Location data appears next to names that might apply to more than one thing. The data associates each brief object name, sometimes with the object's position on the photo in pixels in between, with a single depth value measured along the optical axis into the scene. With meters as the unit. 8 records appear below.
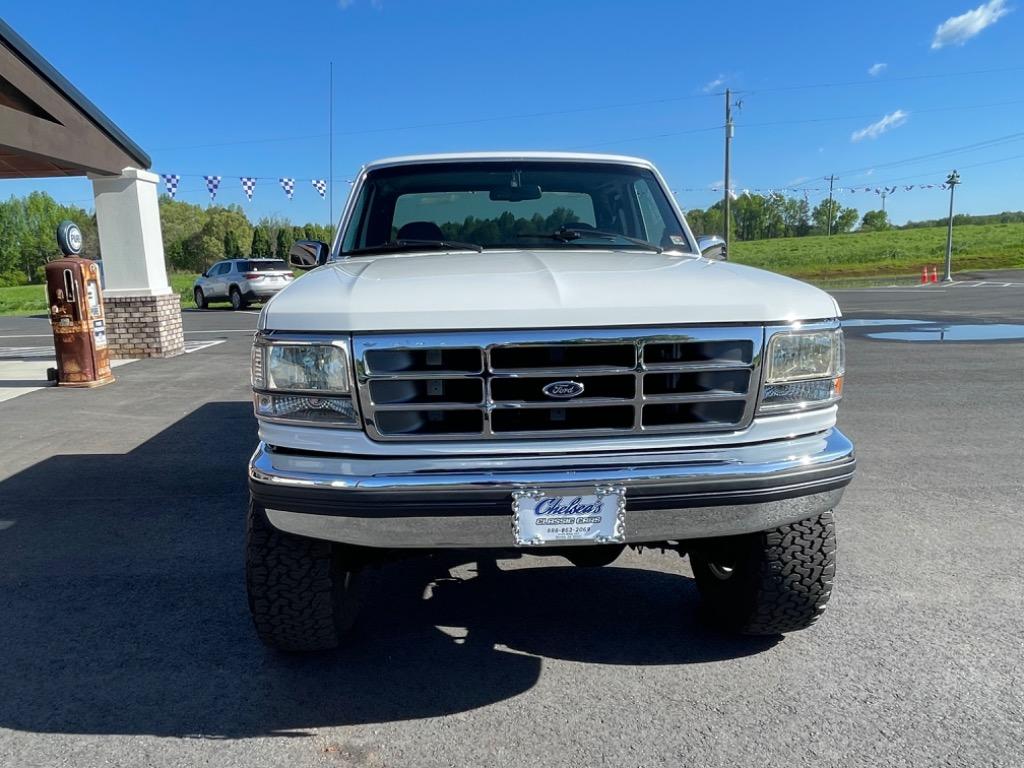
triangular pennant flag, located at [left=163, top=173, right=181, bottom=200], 22.52
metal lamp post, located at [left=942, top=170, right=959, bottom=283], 34.81
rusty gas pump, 9.01
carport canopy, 9.27
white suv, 23.56
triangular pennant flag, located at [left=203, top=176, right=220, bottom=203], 24.14
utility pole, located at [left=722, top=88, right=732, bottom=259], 38.28
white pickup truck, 2.30
